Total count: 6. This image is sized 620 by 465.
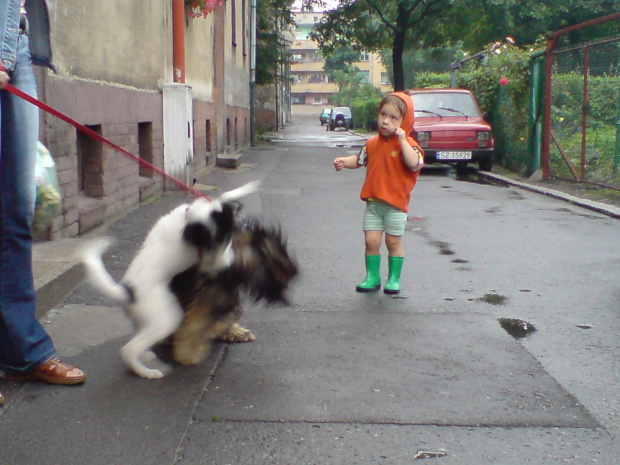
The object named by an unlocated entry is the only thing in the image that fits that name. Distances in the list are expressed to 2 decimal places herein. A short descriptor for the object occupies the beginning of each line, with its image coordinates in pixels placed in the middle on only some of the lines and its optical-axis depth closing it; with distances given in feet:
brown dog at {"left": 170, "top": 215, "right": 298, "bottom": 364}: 11.30
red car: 51.83
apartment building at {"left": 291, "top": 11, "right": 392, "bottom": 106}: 426.92
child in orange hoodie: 17.15
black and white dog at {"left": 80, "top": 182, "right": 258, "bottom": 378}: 10.96
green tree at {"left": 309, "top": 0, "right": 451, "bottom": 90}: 99.30
